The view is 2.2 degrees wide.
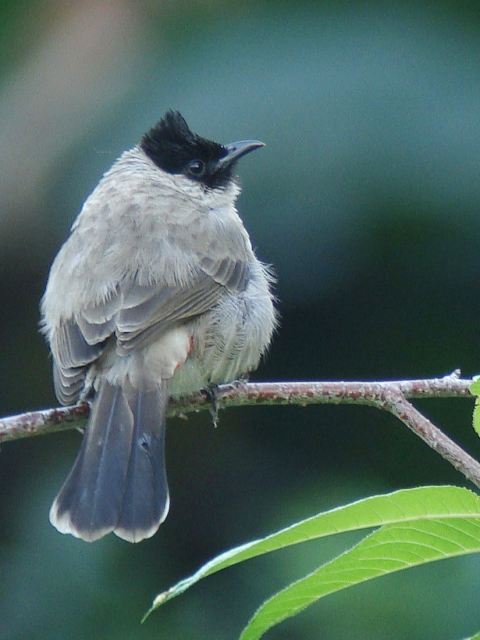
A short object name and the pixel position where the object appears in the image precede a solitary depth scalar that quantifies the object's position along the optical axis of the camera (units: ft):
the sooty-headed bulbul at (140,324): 13.83
